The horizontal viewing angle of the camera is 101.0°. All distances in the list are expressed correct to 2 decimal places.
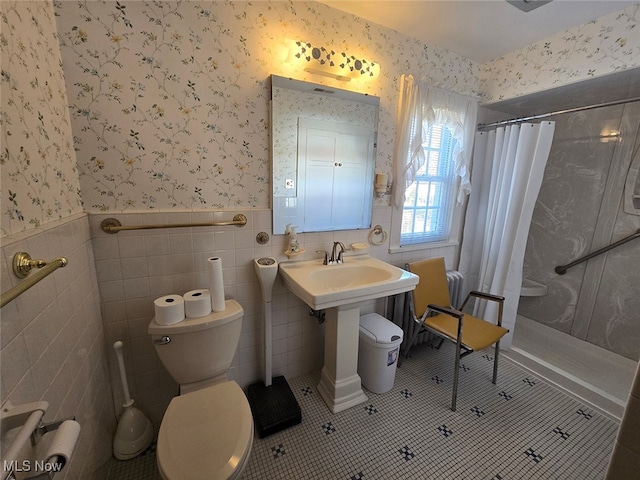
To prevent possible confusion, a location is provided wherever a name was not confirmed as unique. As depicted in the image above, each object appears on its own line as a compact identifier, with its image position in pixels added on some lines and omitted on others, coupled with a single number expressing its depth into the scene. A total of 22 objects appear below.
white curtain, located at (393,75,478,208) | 1.82
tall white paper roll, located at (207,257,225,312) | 1.32
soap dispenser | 1.62
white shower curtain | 1.98
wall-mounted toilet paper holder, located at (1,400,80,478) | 0.48
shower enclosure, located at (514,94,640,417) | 2.11
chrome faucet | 1.74
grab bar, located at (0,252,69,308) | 0.63
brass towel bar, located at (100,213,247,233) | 1.24
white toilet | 0.93
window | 2.09
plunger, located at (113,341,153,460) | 1.32
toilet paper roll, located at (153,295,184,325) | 1.21
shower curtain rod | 1.58
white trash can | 1.69
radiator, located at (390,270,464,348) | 2.09
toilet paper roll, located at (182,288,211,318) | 1.28
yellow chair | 1.67
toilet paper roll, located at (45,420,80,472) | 0.51
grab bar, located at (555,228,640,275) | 2.13
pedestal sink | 1.46
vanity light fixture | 1.46
